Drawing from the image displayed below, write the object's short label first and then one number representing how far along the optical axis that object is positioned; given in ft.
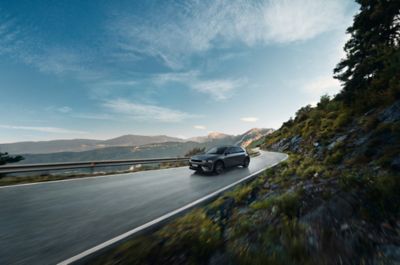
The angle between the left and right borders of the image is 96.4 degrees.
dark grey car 32.45
